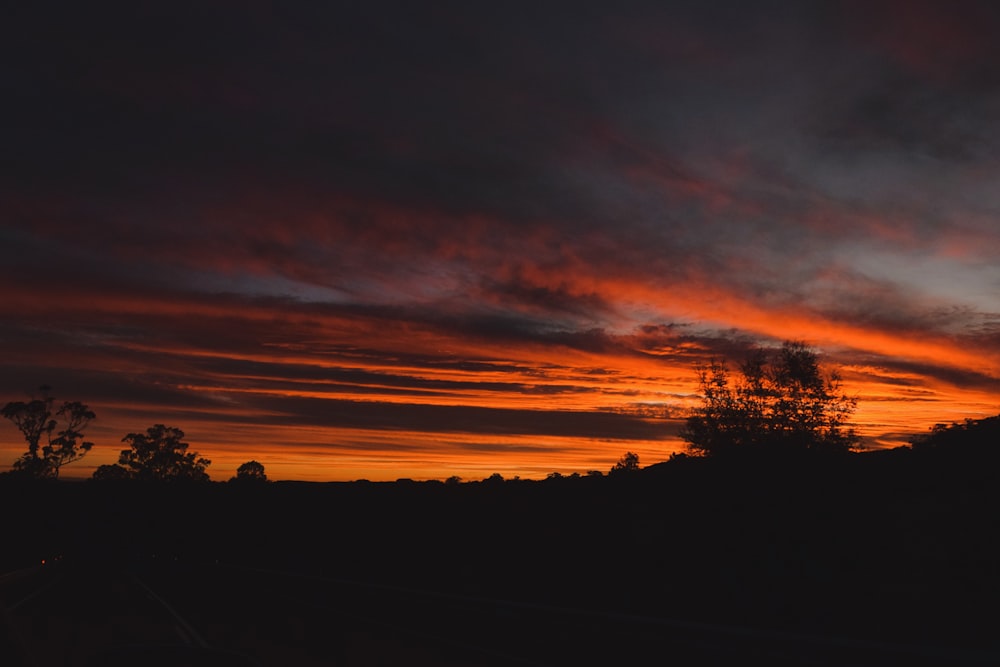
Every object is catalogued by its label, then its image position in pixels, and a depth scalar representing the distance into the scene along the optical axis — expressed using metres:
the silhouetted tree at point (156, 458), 152.25
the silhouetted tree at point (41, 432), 128.62
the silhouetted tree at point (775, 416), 54.38
